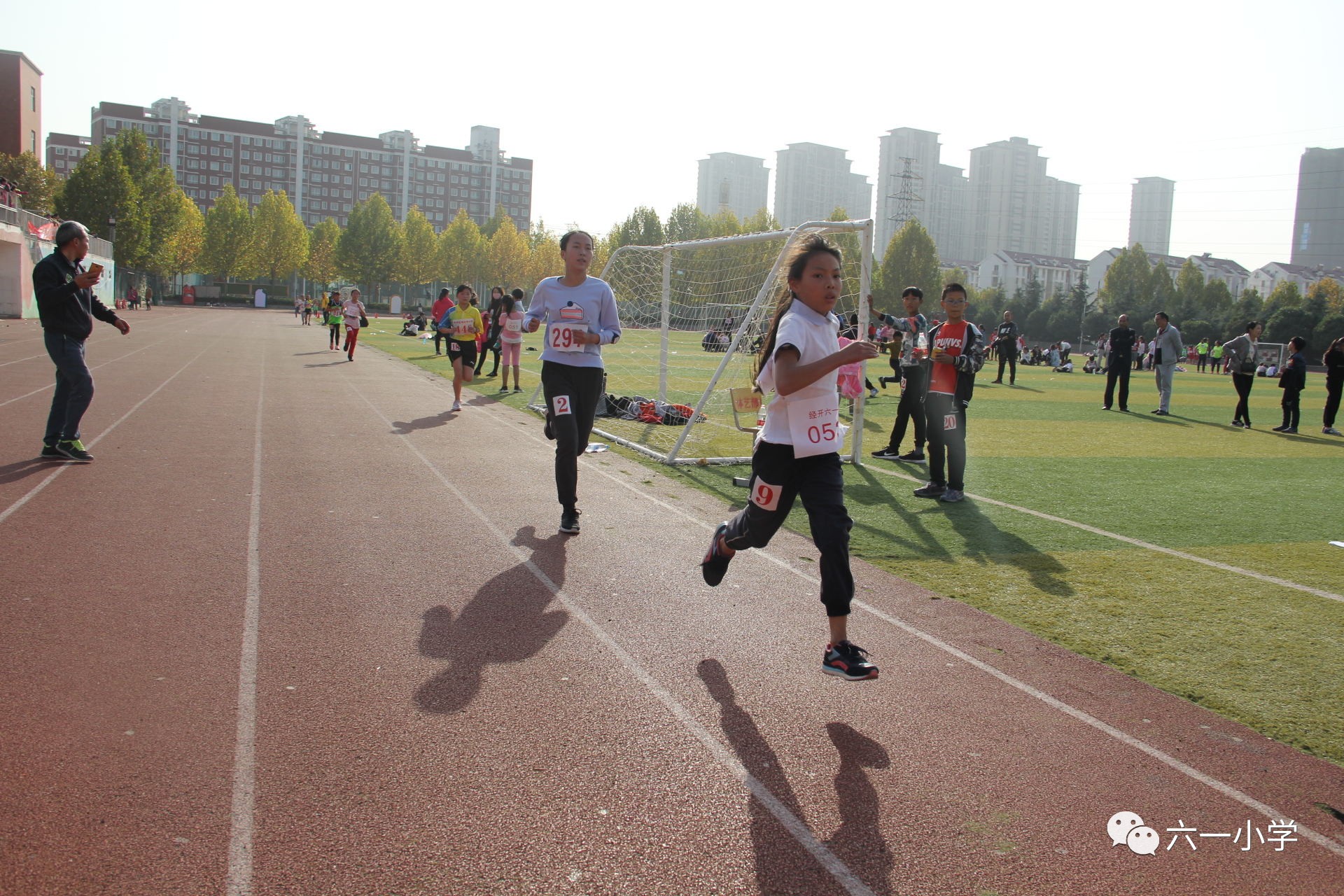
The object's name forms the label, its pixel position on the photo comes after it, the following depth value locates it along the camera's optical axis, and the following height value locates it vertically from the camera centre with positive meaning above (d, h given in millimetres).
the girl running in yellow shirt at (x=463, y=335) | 15211 +151
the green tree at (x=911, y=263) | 100375 +10924
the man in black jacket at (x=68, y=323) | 8281 +11
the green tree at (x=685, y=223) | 99500 +13870
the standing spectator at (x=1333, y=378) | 16938 +165
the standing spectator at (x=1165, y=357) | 19234 +444
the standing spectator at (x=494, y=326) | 21156 +433
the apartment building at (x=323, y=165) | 144875 +28468
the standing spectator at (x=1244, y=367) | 17594 +292
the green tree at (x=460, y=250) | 107938 +10628
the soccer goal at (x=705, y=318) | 10734 +615
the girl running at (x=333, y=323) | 27719 +411
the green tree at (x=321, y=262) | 104500 +8265
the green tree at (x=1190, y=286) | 95375 +10353
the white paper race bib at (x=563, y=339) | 7066 +75
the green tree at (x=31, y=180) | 69500 +10539
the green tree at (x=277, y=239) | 97688 +10009
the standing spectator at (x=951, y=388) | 8766 -182
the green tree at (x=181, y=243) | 77750 +7603
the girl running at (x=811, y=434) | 4125 -329
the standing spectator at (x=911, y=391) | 11336 -305
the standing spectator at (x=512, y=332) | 18328 +268
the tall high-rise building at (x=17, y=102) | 72750 +17083
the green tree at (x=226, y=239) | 94688 +9224
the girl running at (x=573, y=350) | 7043 -7
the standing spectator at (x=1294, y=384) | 17016 +28
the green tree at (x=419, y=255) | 106500 +9642
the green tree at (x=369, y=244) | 104000 +10420
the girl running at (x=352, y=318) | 24312 +527
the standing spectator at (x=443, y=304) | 18453 +762
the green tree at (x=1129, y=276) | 101650 +11327
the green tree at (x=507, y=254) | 103625 +10001
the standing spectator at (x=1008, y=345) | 27205 +768
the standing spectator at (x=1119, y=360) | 19688 +351
